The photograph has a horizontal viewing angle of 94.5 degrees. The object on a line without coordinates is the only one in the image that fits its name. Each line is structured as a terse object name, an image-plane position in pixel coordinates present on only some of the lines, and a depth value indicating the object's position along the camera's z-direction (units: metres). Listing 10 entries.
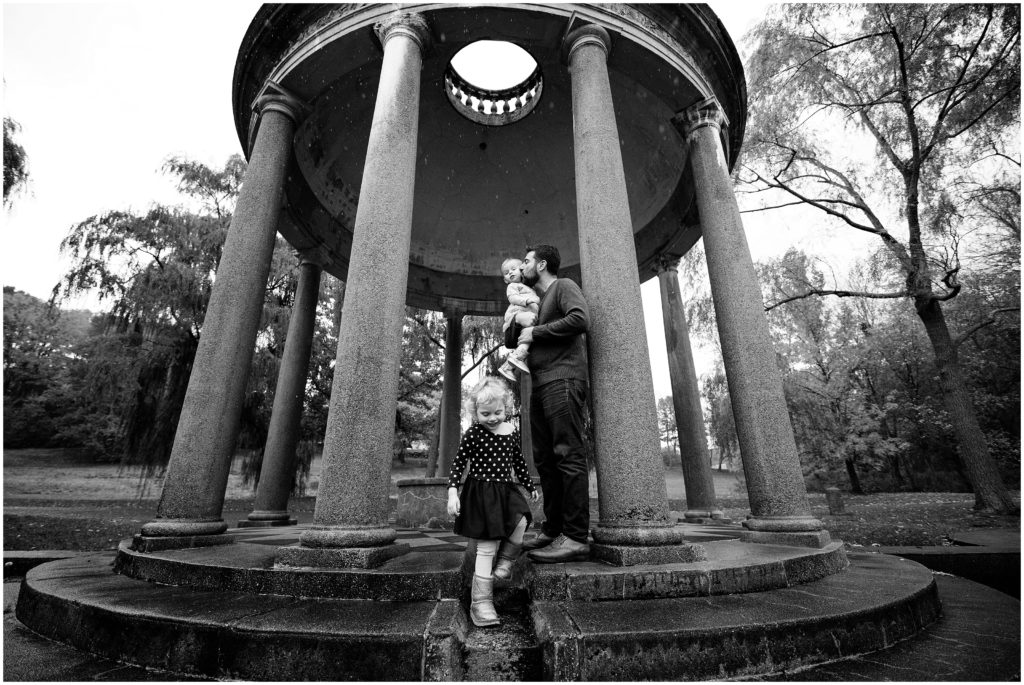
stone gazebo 2.60
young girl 2.97
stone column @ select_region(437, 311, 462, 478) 10.57
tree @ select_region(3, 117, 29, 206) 11.50
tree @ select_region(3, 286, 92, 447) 30.97
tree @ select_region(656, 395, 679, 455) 59.98
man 3.69
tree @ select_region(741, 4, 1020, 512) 11.36
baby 3.94
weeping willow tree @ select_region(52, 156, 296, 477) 14.05
